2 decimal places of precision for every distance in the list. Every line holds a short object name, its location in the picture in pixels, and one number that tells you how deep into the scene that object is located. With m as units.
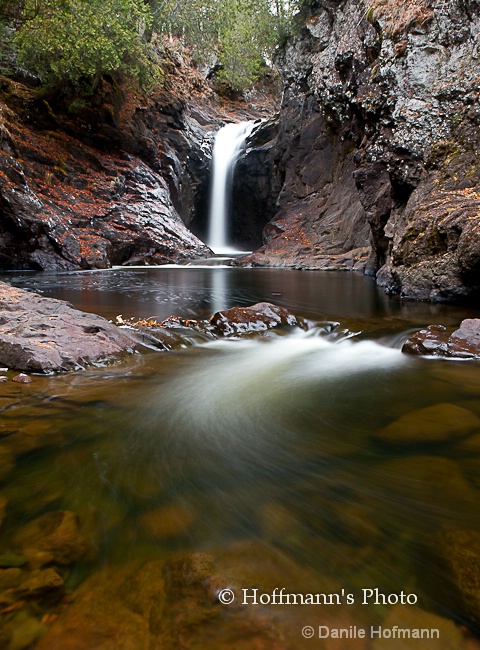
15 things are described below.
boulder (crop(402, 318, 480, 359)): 4.44
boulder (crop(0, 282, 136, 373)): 3.72
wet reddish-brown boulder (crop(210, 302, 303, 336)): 5.75
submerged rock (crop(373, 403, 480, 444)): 2.59
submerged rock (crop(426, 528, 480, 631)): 1.30
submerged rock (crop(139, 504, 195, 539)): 1.68
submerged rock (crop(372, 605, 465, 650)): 1.18
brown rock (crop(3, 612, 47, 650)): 1.17
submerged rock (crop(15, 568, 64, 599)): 1.32
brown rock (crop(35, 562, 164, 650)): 1.17
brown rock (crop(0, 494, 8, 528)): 1.72
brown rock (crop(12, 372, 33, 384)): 3.39
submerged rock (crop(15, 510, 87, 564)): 1.52
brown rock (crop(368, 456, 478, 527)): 1.85
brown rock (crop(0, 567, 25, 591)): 1.36
